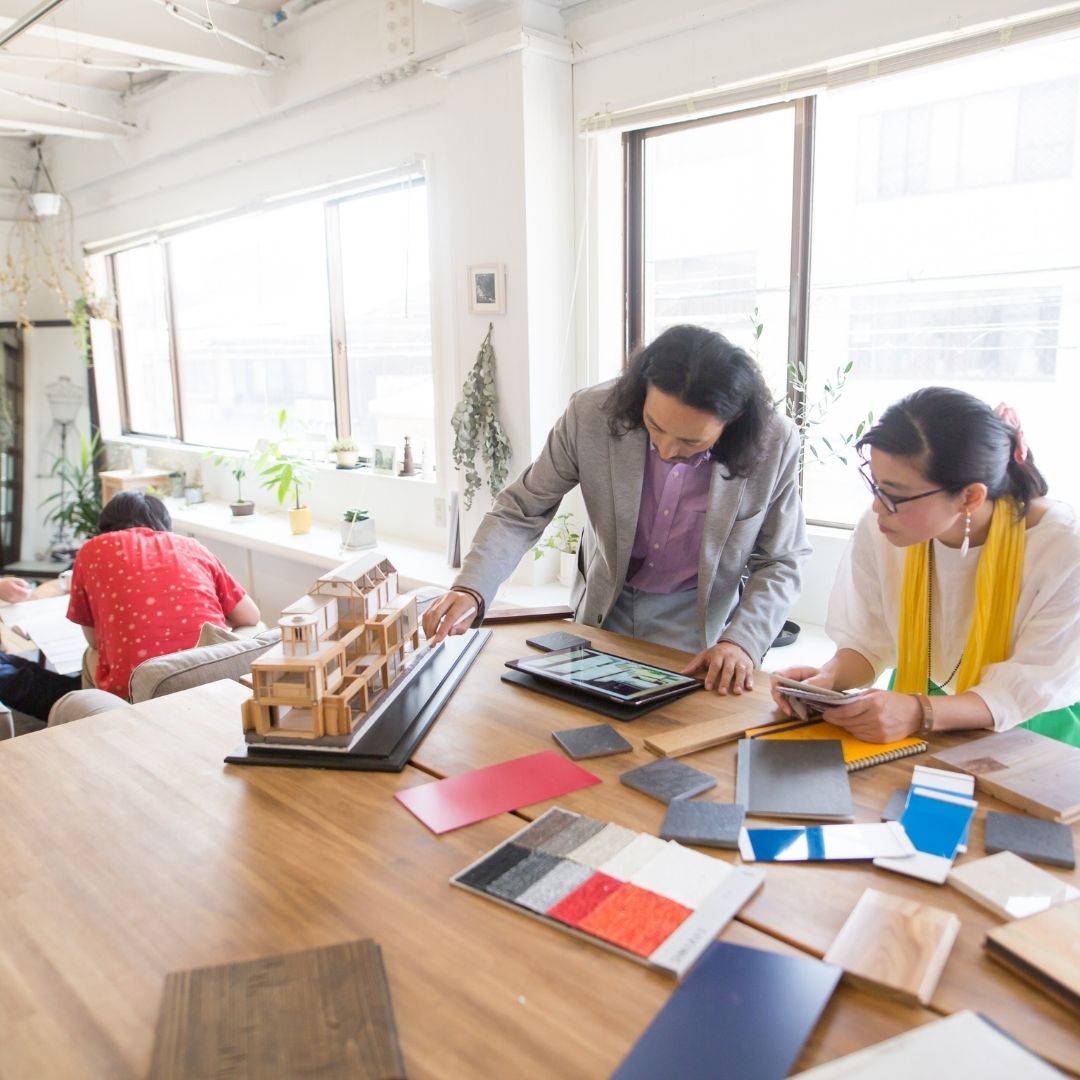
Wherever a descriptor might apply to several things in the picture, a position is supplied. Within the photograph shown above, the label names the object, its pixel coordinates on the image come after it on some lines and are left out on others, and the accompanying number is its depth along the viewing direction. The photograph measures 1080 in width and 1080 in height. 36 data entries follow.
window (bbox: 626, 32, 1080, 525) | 2.81
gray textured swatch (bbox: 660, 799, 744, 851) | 1.16
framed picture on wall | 3.65
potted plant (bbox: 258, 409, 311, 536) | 4.81
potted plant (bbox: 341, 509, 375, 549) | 4.39
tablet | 1.61
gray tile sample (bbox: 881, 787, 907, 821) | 1.22
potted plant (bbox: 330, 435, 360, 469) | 4.86
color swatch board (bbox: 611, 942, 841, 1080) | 0.81
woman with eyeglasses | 1.50
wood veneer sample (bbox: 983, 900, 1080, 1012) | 0.88
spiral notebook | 1.37
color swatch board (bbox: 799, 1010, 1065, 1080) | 0.78
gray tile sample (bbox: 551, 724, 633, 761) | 1.42
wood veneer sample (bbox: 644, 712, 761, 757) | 1.42
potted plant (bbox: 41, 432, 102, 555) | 6.36
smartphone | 1.47
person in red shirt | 2.78
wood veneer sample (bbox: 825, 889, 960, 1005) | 0.89
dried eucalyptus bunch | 3.73
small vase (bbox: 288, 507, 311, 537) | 4.80
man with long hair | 1.80
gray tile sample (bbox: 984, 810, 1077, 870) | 1.11
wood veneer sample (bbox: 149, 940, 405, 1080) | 0.81
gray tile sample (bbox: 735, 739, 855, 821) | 1.24
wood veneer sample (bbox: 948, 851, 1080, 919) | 1.02
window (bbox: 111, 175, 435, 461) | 4.54
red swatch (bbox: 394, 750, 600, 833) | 1.25
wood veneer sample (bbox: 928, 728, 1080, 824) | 1.22
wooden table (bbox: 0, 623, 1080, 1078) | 0.86
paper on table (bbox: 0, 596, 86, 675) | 3.53
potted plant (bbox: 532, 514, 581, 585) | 3.80
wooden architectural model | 1.42
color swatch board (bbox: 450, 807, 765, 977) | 0.98
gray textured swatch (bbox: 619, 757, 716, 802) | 1.29
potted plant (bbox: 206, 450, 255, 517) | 5.36
